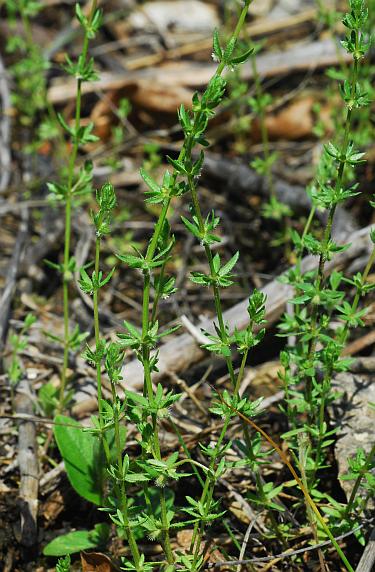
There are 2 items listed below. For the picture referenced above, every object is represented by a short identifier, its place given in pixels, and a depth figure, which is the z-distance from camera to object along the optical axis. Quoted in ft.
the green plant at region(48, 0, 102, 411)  9.87
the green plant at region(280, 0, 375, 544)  7.59
